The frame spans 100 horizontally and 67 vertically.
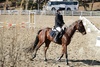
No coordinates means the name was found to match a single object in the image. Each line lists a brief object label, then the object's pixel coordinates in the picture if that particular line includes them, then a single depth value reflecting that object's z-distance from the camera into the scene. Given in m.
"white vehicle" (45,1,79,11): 65.50
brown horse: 14.84
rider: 14.86
